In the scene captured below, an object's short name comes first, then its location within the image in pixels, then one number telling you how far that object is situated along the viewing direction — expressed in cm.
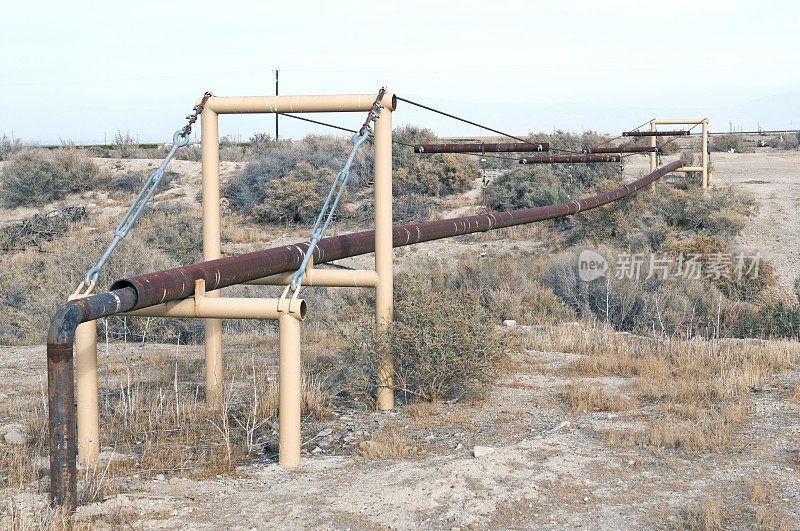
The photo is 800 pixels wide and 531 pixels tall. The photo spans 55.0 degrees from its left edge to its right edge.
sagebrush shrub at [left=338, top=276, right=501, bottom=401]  773
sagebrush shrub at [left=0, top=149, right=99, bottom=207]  3247
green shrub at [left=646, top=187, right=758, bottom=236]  2152
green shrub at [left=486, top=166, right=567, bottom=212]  2723
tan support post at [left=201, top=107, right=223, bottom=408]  764
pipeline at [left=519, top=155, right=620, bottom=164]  1498
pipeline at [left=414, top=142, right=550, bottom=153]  1275
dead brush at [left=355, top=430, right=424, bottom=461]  620
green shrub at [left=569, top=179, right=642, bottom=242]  2228
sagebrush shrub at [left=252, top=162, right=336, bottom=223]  2811
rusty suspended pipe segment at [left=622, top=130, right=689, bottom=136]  2142
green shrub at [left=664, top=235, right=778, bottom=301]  1738
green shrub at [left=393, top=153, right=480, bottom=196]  3025
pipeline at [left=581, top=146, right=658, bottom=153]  1658
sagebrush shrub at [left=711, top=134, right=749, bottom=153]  5191
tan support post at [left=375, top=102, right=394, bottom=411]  761
